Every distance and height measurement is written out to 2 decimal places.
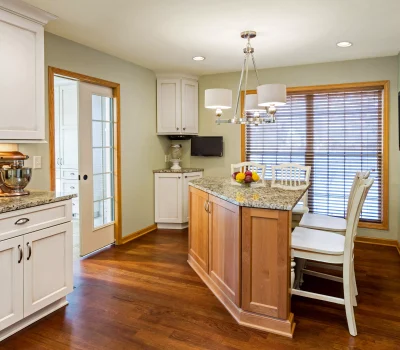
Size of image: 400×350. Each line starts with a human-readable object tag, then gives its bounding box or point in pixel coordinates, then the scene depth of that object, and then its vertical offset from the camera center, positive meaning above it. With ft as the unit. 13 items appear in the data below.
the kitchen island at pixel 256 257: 7.50 -2.25
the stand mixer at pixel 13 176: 8.26 -0.35
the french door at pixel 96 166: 12.75 -0.21
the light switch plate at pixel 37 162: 10.39 -0.02
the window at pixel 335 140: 14.60 +0.91
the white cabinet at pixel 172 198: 16.80 -1.85
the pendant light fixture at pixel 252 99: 9.40 +1.82
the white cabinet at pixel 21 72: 8.32 +2.30
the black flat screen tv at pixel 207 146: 17.29 +0.76
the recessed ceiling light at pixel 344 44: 12.13 +4.21
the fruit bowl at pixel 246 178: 10.59 -0.54
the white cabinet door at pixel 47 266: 7.73 -2.54
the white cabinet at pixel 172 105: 16.84 +2.76
